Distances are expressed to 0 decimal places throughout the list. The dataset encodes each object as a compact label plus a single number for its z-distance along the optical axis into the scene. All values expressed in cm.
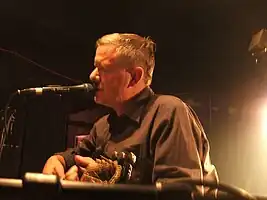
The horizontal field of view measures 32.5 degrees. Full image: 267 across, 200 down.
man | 151
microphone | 182
